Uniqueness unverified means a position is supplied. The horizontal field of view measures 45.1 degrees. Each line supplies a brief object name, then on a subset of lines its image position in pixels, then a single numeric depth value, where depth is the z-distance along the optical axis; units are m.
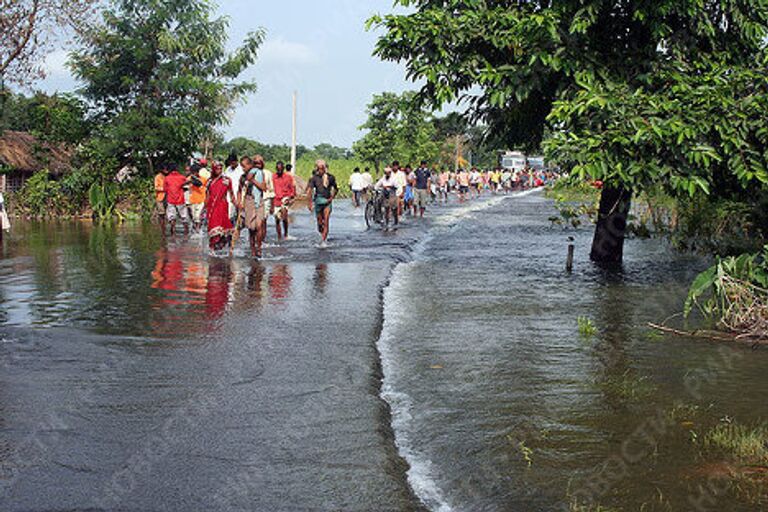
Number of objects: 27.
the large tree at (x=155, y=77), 29.94
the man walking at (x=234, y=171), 18.62
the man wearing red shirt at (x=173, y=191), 21.90
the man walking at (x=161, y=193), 22.45
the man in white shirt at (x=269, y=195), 17.32
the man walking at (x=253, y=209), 16.47
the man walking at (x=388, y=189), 25.58
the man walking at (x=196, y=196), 22.19
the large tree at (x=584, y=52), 11.62
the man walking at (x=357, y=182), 34.59
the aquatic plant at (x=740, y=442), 5.45
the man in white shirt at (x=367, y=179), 34.25
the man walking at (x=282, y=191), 20.58
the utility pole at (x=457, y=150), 89.44
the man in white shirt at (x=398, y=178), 26.20
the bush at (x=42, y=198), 30.83
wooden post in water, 15.03
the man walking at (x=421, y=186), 32.50
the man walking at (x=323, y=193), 19.16
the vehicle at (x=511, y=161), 89.94
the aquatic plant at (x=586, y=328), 9.57
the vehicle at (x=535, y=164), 96.46
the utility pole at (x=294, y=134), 46.81
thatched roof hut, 34.22
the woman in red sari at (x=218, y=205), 16.62
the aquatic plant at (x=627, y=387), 7.02
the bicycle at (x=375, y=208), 26.30
